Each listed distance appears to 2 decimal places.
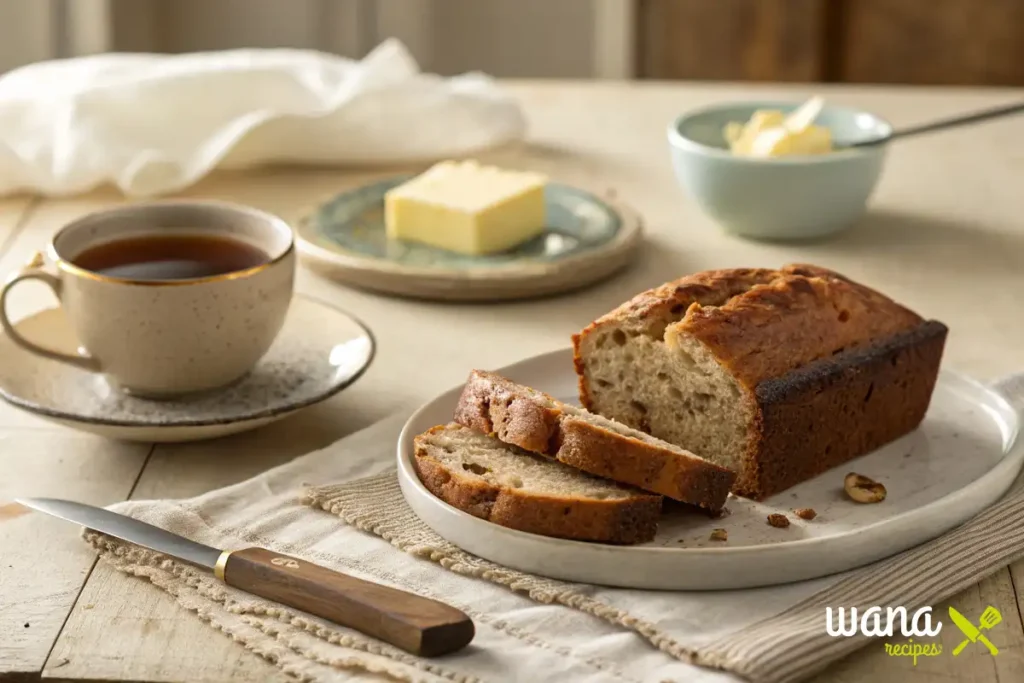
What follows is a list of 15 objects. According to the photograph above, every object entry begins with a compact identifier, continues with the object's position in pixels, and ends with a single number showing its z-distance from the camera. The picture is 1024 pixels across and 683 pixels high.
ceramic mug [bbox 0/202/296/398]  1.04
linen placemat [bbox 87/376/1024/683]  0.90
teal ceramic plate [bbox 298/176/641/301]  1.21
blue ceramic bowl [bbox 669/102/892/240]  1.25
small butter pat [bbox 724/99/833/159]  1.27
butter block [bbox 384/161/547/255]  1.24
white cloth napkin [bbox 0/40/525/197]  1.34
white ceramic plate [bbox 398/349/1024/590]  0.94
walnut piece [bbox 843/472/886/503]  1.00
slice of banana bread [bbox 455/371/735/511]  0.97
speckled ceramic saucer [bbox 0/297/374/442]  1.03
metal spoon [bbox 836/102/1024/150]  1.28
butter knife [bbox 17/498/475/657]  0.91
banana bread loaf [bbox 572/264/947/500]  1.01
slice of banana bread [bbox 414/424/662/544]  0.95
